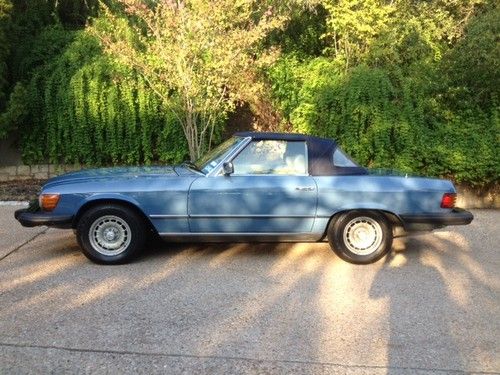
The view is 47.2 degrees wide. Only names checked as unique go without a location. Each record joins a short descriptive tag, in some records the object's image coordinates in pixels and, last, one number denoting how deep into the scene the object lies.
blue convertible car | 5.85
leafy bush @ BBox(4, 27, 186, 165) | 10.49
